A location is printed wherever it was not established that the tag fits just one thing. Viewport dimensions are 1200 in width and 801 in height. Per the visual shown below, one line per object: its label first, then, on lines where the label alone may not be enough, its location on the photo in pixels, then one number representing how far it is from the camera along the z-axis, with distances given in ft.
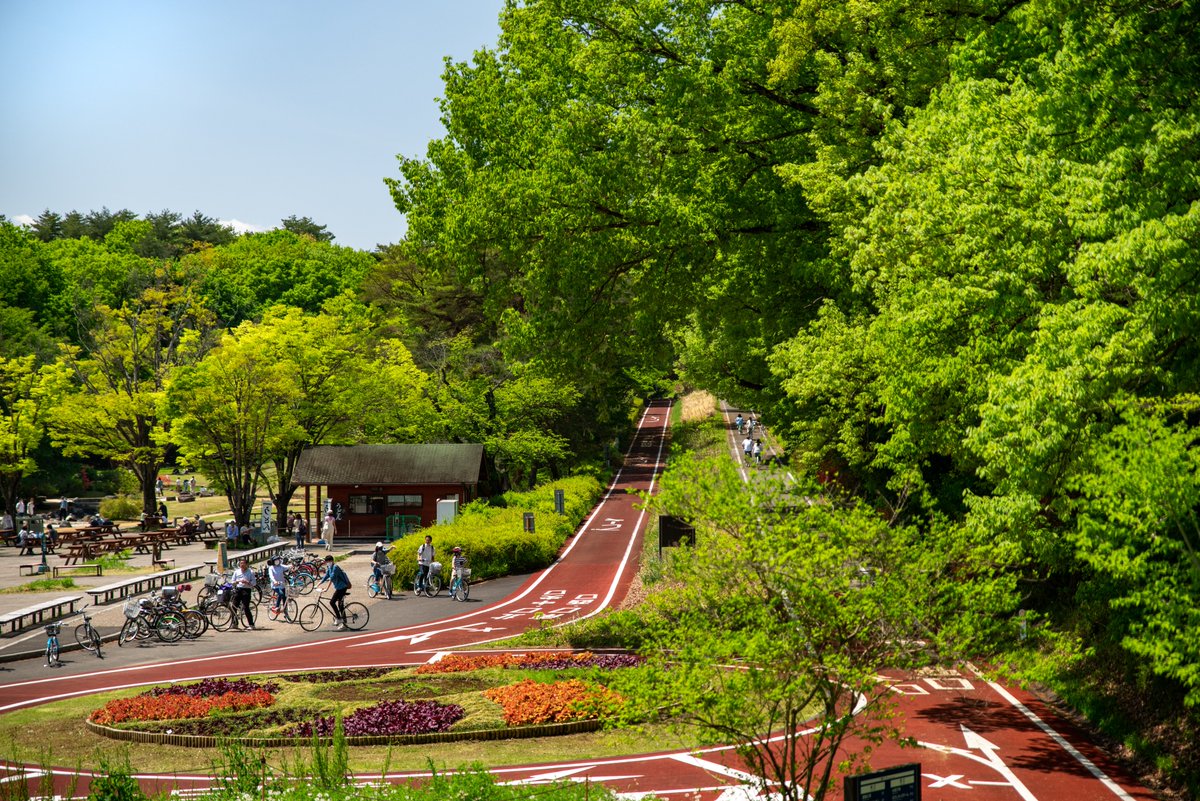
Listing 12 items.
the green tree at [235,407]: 162.61
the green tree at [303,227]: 532.73
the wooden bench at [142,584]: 108.17
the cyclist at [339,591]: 91.81
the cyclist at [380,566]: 108.88
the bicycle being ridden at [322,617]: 96.02
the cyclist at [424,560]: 111.75
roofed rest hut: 166.50
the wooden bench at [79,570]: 130.82
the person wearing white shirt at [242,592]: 95.04
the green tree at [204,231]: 429.38
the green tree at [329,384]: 172.04
